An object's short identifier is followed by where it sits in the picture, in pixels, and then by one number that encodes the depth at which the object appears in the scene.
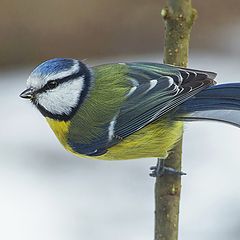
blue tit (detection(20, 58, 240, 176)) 2.47
